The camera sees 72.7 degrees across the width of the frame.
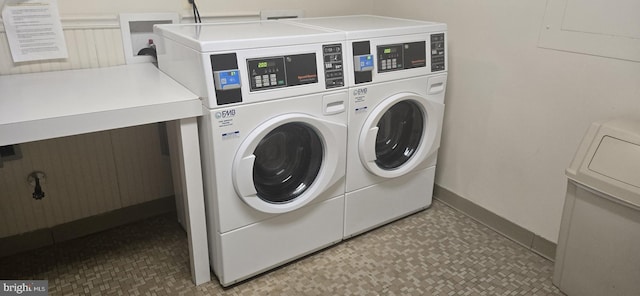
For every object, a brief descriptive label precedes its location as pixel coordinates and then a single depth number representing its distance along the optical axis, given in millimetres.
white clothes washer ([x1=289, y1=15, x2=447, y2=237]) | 1807
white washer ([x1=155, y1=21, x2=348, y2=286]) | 1481
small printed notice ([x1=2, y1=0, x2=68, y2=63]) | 1658
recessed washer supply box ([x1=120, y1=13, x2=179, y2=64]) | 1886
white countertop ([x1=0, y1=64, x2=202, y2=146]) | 1223
